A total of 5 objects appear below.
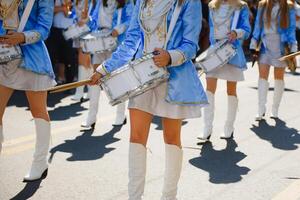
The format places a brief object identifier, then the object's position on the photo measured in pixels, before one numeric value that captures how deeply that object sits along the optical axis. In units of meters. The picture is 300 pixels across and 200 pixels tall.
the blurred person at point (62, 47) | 9.41
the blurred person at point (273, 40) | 7.04
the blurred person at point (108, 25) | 6.66
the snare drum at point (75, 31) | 7.85
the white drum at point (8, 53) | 4.18
